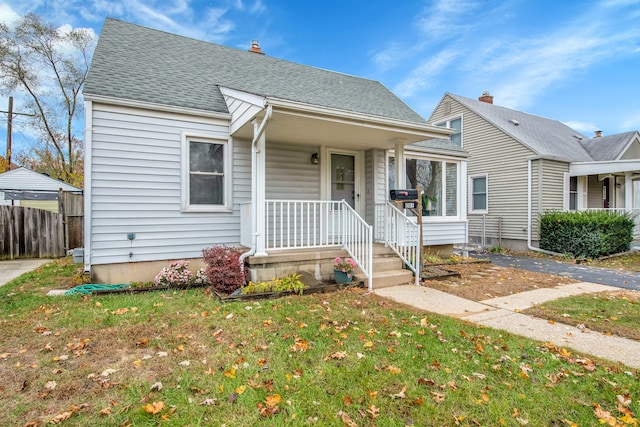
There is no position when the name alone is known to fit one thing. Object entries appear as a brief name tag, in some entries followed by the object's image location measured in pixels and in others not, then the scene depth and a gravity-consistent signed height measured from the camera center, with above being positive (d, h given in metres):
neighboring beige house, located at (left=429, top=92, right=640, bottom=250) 12.05 +1.59
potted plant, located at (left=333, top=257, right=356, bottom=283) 5.90 -1.07
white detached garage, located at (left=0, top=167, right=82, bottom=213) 15.24 +1.15
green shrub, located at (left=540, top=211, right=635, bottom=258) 10.39 -0.74
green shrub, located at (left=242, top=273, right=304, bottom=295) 5.21 -1.24
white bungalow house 5.70 +1.04
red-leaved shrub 5.29 -0.99
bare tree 17.12 +7.49
